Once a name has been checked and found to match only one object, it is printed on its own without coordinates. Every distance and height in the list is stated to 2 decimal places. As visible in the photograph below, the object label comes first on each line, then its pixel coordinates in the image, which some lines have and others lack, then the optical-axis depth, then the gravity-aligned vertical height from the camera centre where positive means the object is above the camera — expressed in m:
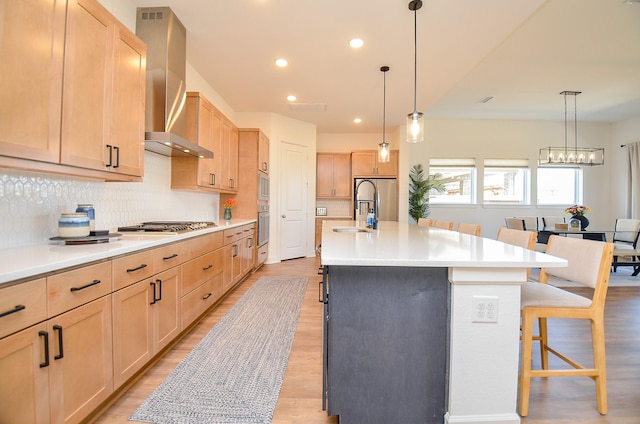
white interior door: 5.83 +0.22
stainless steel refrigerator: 6.54 +0.36
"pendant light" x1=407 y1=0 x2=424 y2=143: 2.49 +0.76
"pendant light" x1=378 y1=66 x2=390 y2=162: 3.82 +0.85
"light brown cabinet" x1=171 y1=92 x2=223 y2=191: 3.22 +0.77
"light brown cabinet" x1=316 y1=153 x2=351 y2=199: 6.91 +0.89
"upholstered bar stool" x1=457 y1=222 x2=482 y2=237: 2.61 -0.14
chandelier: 5.34 +1.06
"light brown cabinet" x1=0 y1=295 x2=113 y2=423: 1.02 -0.63
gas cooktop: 2.28 -0.13
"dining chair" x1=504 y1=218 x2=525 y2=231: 5.48 -0.16
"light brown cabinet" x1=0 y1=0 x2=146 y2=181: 1.26 +0.62
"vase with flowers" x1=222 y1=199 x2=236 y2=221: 4.36 +0.06
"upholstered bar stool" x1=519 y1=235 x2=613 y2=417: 1.47 -0.48
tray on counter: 1.61 -0.16
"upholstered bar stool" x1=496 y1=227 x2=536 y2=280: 1.92 -0.17
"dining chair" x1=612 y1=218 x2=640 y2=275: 4.42 -0.44
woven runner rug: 1.51 -1.03
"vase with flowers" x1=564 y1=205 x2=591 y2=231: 5.09 -0.07
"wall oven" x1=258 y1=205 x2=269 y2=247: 4.83 -0.22
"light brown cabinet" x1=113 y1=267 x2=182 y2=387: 1.55 -0.66
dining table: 4.60 -0.32
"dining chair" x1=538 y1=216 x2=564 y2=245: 4.86 -0.22
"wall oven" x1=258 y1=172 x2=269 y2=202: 4.84 +0.43
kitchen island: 1.31 -0.59
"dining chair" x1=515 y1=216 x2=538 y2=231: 5.98 -0.17
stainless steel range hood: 2.51 +1.22
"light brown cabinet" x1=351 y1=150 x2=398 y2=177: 6.65 +1.07
